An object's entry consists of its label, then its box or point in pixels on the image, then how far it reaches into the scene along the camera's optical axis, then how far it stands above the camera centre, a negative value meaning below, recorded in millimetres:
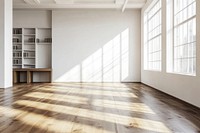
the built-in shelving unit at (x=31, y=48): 4750 +742
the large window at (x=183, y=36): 2181 +636
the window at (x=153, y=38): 3480 +961
